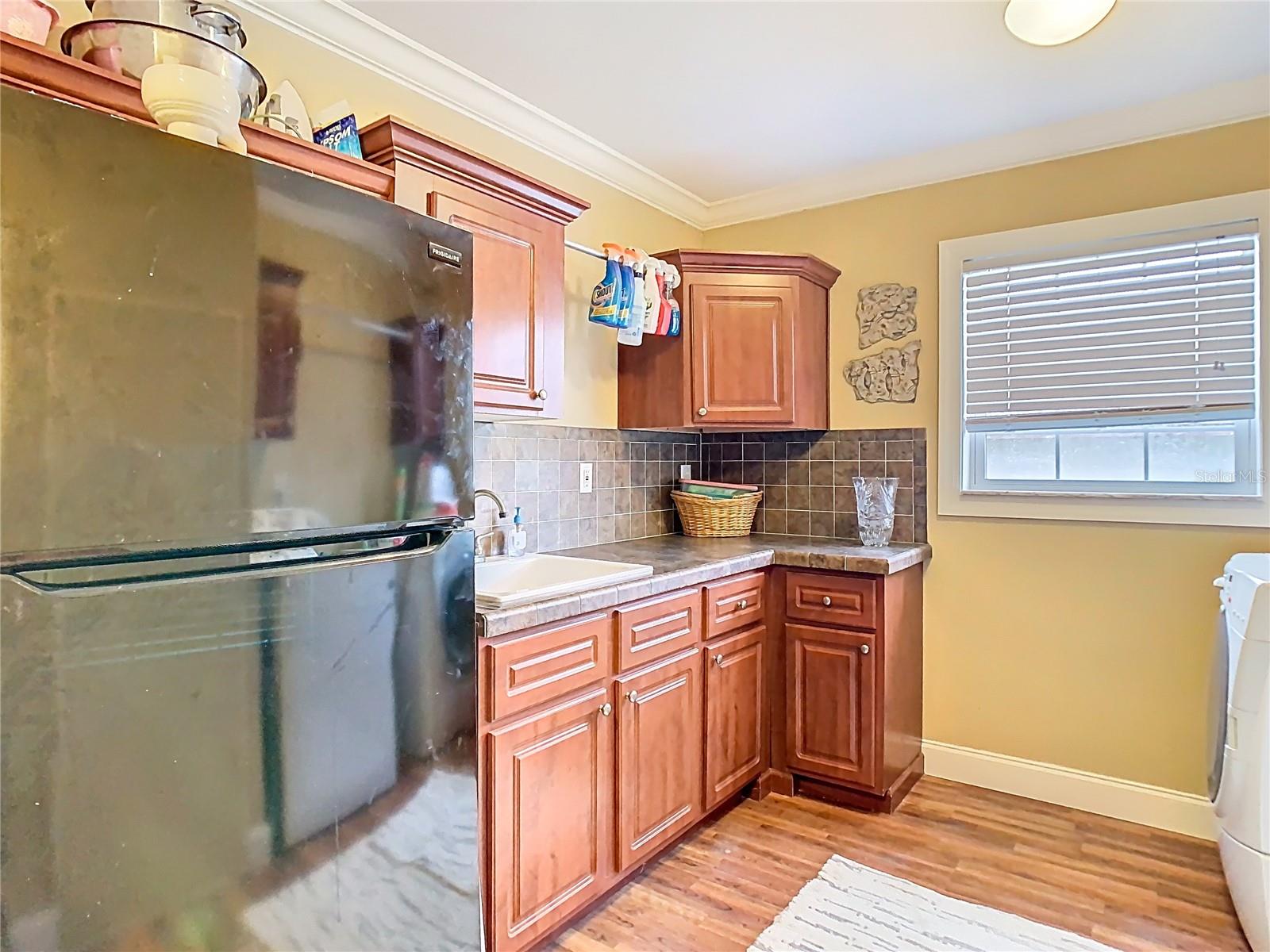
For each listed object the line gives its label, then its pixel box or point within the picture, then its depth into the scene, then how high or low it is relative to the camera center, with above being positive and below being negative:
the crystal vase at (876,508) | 2.82 -0.15
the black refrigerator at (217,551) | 0.80 -0.11
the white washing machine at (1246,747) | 1.74 -0.71
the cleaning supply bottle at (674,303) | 2.75 +0.64
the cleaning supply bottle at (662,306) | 2.70 +0.62
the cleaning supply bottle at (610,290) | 2.49 +0.63
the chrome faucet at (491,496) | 2.30 -0.08
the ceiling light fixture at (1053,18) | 1.83 +1.17
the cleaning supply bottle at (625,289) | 2.51 +0.64
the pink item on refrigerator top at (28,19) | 1.17 +0.76
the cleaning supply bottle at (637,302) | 2.55 +0.60
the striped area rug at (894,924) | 1.84 -1.21
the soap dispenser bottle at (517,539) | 2.38 -0.23
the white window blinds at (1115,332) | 2.36 +0.49
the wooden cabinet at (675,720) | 1.66 -0.76
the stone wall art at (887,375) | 2.93 +0.40
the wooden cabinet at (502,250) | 1.76 +0.63
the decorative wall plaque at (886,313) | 2.94 +0.66
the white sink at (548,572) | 2.03 -0.31
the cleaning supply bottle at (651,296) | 2.63 +0.64
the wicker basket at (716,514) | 3.10 -0.19
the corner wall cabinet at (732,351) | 2.84 +0.48
